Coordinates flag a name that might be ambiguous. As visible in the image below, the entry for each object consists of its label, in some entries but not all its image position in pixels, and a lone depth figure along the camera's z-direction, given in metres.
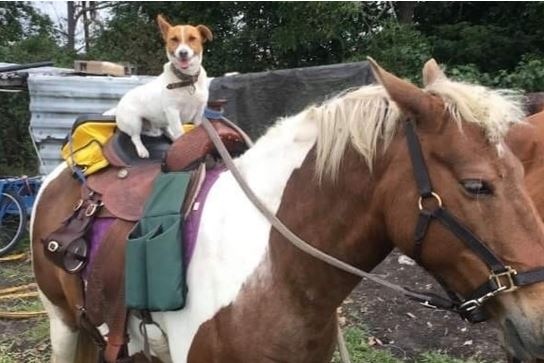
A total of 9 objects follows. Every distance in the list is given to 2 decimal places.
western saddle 2.39
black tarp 6.55
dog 3.22
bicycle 7.14
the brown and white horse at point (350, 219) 1.61
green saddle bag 2.07
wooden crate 7.95
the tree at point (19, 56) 9.73
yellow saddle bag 2.90
